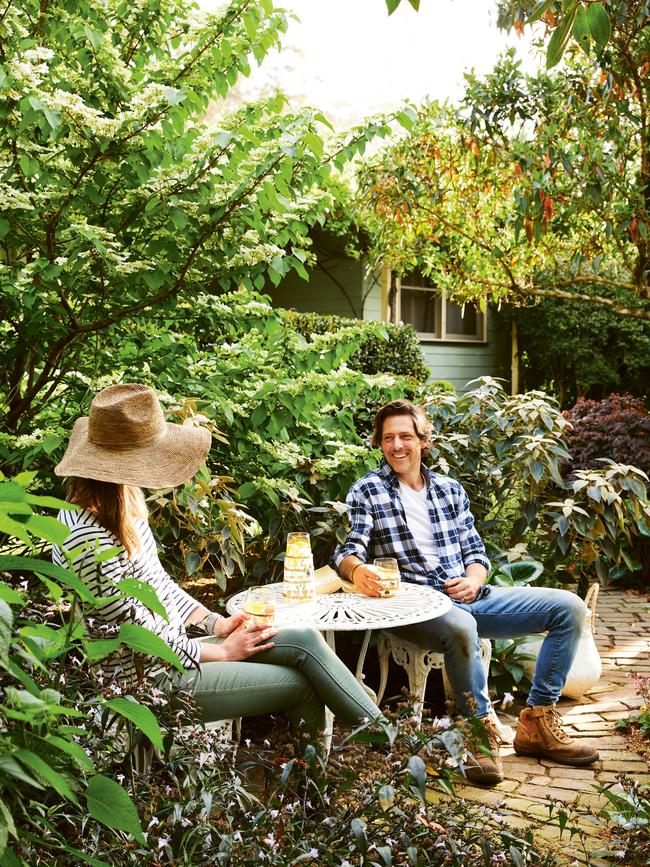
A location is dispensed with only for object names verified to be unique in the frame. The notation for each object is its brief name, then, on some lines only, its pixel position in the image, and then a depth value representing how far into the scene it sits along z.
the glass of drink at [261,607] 2.98
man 3.63
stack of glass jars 3.39
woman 2.73
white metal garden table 3.25
